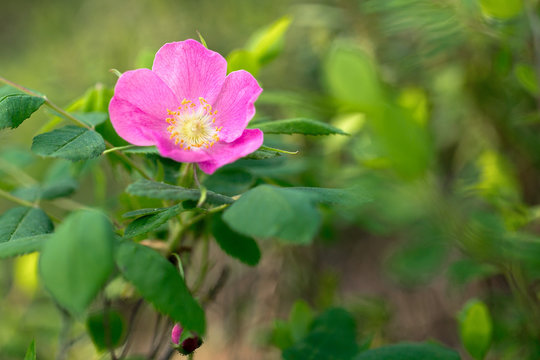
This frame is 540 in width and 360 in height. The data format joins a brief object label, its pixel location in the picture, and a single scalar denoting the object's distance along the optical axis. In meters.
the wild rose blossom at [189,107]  0.38
